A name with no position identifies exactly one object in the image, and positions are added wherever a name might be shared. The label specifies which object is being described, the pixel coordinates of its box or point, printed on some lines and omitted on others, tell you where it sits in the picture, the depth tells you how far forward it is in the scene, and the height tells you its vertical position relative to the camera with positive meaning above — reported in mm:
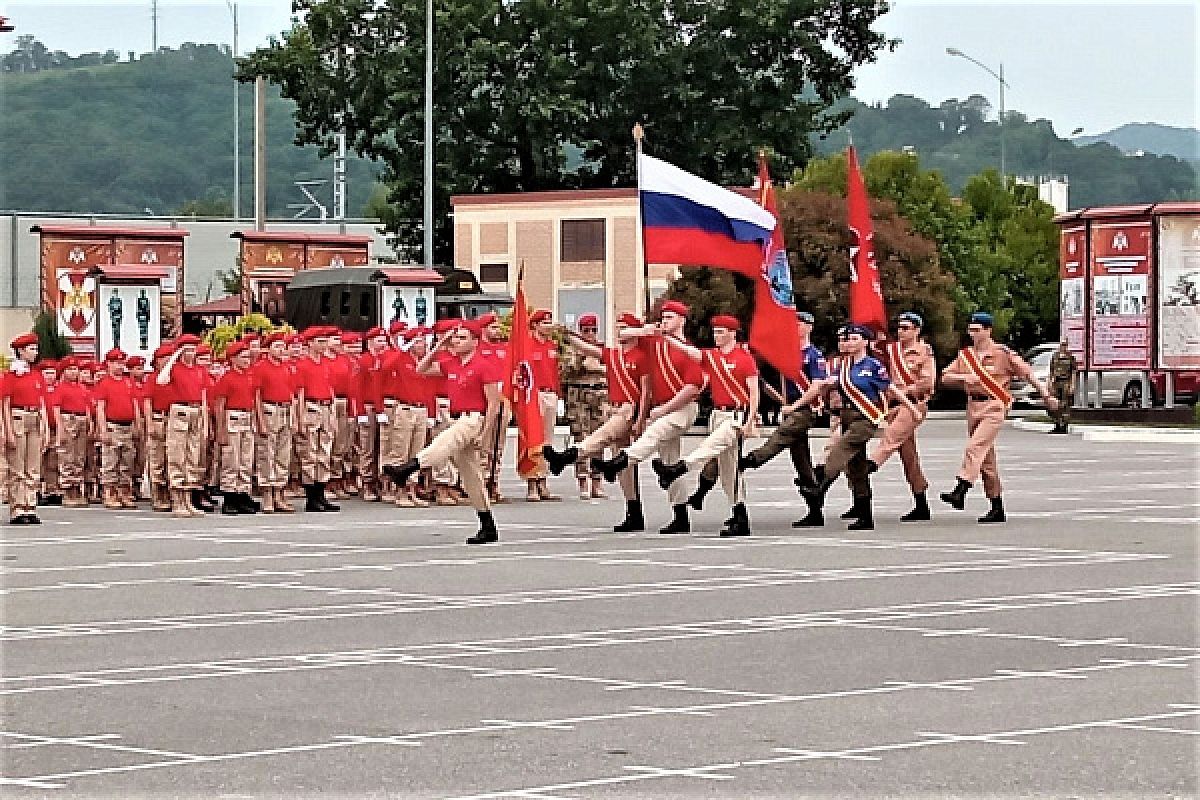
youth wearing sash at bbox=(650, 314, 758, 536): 20453 -252
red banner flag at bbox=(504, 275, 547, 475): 22031 -145
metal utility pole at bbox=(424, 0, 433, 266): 52719 +5150
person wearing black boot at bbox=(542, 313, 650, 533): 21172 -326
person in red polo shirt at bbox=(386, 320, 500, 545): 19969 -370
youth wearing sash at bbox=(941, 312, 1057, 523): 22406 -141
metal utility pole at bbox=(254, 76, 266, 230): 59888 +5644
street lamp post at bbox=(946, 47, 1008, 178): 76294 +9260
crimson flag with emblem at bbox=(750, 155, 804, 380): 21734 +502
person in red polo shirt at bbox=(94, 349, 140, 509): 25312 -483
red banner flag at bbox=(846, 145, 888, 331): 24359 +1143
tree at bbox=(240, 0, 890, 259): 68312 +8872
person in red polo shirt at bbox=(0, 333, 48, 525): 23141 -496
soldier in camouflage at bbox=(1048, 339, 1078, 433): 48094 +30
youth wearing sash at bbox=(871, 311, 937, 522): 22609 -5
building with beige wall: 63094 +3594
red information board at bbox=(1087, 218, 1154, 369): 46906 +1695
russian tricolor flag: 21938 +1468
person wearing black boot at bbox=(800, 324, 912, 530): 21547 -310
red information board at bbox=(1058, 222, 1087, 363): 48250 +1861
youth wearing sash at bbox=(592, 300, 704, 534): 20719 -173
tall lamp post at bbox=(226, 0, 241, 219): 102625 +9348
